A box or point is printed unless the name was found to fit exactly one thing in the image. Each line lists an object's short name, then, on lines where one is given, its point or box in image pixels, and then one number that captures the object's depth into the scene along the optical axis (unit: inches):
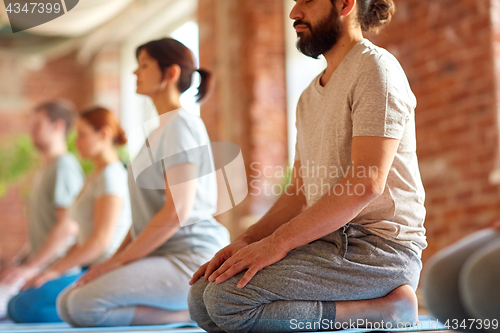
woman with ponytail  125.1
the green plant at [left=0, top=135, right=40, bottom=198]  362.1
